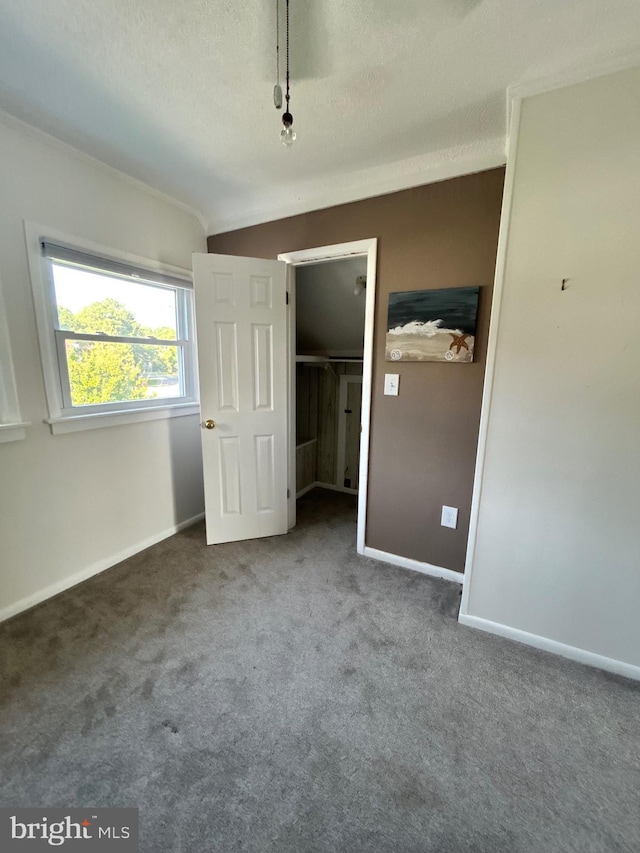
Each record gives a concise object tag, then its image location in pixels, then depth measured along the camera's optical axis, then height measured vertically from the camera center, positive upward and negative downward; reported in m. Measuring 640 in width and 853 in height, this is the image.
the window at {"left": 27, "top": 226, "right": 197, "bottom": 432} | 1.85 +0.14
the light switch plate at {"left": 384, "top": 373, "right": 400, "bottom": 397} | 2.11 -0.14
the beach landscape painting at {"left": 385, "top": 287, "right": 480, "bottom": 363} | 1.84 +0.22
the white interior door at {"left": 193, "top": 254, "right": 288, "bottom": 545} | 2.22 -0.22
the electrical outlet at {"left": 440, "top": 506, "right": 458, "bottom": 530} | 2.05 -0.93
